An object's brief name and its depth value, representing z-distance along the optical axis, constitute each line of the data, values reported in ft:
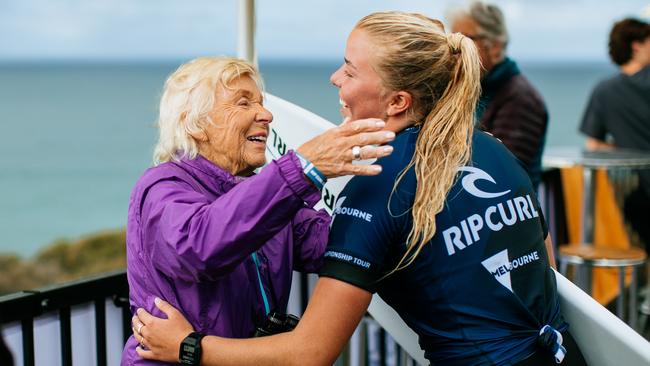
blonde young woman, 8.89
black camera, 9.35
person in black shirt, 21.05
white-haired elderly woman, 8.73
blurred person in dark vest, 14.57
